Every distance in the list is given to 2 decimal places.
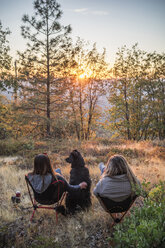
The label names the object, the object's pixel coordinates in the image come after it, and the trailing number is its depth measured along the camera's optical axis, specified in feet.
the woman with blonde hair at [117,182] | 9.29
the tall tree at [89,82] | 63.05
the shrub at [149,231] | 5.38
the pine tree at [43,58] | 42.91
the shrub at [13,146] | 36.12
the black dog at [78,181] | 11.69
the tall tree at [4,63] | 21.65
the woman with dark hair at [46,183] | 10.36
